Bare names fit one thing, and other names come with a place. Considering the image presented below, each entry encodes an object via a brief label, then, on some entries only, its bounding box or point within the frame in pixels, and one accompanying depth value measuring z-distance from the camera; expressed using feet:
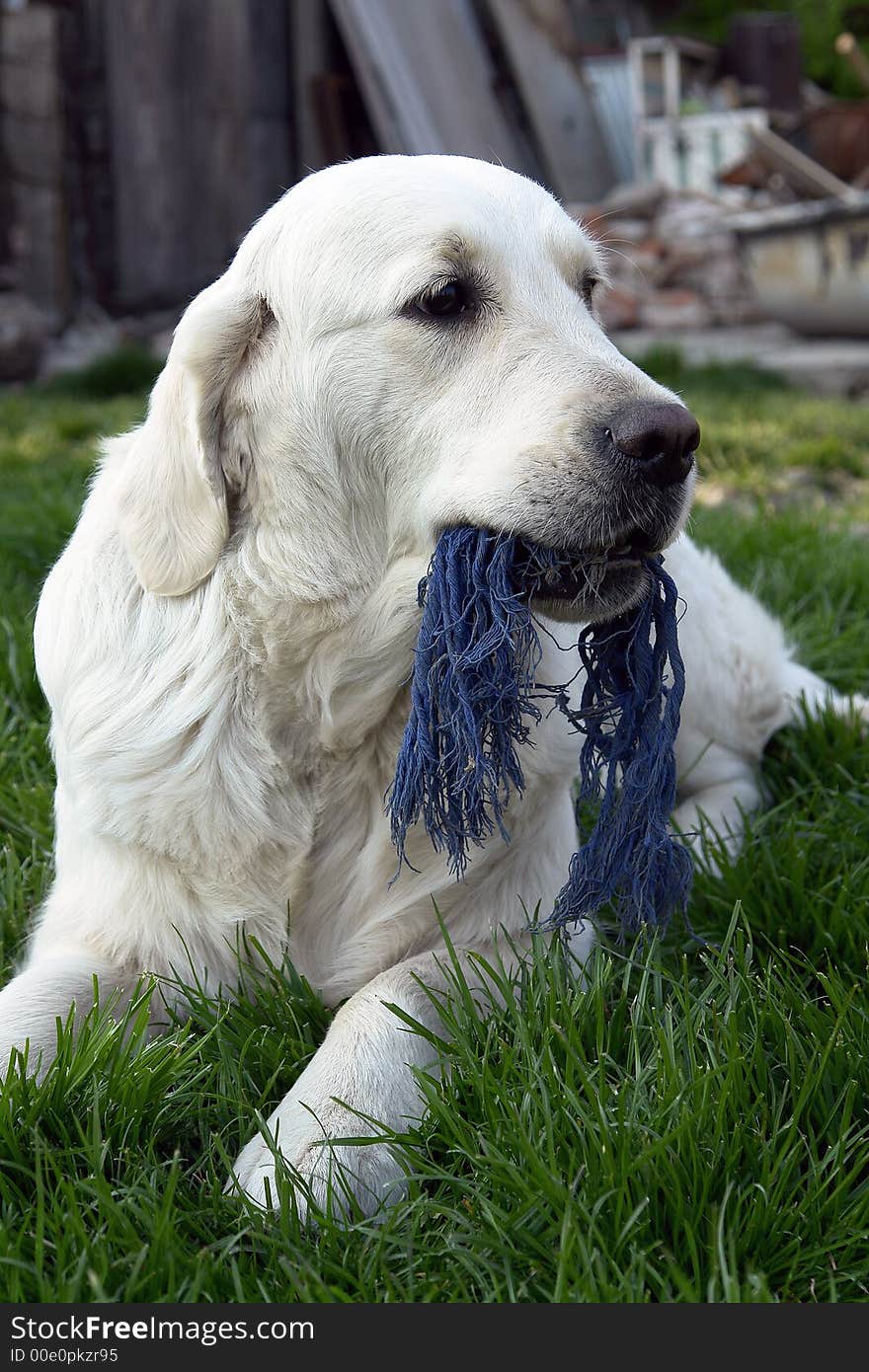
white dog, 6.52
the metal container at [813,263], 27.99
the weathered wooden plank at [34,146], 30.83
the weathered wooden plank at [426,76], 31.42
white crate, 36.99
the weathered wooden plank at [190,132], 31.73
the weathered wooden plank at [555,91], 34.32
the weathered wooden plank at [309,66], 32.42
